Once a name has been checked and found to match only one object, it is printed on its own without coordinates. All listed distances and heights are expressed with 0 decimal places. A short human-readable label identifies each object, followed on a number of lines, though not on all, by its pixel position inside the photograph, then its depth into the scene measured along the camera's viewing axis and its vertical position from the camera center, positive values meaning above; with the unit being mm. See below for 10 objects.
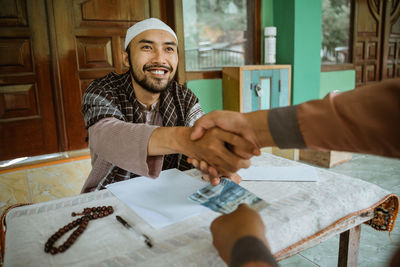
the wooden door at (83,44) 2615 +355
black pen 712 -391
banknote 862 -372
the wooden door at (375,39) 4789 +573
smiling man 1092 -188
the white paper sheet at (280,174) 1104 -384
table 673 -398
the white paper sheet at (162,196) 849 -388
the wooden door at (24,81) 2426 +27
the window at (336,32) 4908 +773
